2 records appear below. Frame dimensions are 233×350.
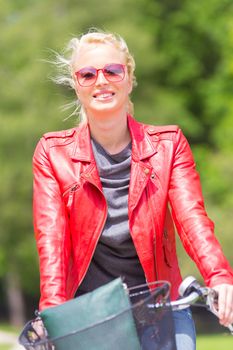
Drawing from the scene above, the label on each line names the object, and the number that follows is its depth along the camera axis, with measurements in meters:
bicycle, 6.71
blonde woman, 8.11
